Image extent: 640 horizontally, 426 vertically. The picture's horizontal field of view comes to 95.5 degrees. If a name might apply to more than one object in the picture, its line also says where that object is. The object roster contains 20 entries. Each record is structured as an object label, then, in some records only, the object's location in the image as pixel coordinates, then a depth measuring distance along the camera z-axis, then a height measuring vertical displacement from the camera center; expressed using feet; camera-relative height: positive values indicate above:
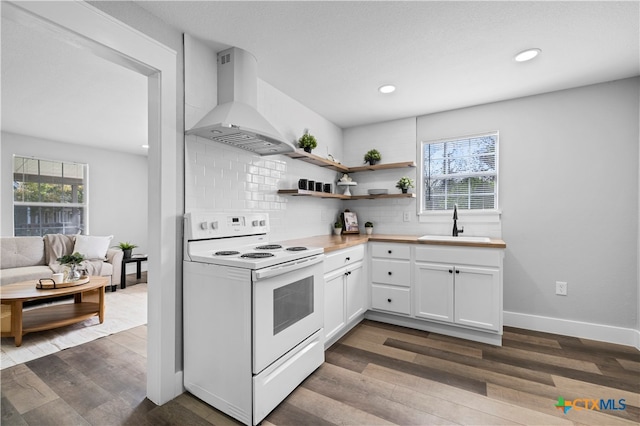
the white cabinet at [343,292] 8.24 -2.51
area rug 8.35 -4.05
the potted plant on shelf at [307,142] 10.13 +2.43
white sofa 12.58 -2.22
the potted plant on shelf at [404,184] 11.68 +1.09
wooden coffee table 8.95 -3.58
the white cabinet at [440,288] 8.73 -2.52
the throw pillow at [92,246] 14.90 -1.76
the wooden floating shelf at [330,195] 9.37 +0.62
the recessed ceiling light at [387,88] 9.22 +3.96
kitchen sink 9.15 -0.97
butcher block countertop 8.55 -0.99
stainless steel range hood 6.44 +2.28
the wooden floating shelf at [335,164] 9.70 +1.87
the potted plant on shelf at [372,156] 12.40 +2.35
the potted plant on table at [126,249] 16.10 -2.03
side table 15.53 -2.90
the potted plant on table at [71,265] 10.87 -2.02
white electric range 5.39 -2.19
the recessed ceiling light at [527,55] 7.20 +3.94
